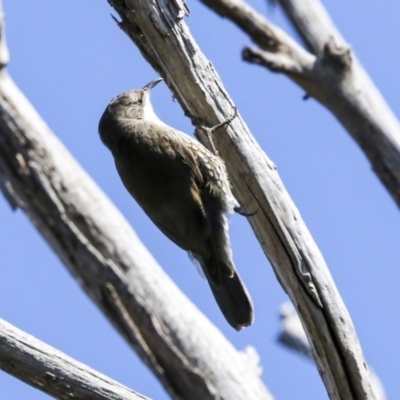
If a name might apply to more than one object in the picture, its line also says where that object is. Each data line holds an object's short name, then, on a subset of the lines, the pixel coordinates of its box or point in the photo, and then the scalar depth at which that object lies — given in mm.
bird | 10594
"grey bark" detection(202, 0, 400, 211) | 7891
